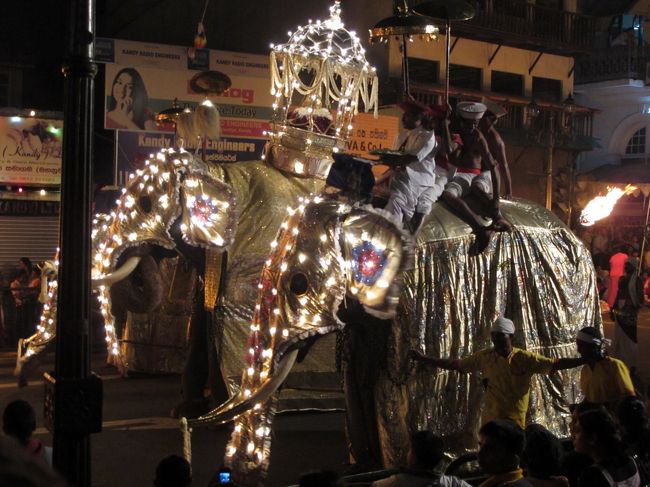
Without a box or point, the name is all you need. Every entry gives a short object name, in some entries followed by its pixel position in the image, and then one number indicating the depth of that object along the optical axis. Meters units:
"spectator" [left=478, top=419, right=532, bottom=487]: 4.06
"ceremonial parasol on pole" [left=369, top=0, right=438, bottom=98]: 8.77
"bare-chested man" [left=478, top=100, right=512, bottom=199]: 8.14
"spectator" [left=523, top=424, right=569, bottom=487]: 4.20
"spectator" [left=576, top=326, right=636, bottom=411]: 6.12
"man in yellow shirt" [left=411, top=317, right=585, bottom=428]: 6.32
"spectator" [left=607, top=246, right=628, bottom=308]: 15.59
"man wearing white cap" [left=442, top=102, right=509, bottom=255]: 7.43
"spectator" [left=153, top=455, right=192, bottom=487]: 3.78
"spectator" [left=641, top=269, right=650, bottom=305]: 20.02
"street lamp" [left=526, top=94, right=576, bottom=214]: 25.66
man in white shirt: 6.98
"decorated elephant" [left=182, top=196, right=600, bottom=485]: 6.08
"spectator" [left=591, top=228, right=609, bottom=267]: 26.33
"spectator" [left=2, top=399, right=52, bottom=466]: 4.24
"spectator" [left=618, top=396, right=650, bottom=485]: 4.87
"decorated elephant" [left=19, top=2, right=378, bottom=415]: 8.34
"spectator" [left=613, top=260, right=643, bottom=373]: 12.93
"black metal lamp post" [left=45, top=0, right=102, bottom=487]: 4.33
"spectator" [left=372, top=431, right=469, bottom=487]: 4.23
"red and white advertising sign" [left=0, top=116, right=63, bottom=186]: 17.50
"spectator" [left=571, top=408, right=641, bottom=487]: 4.14
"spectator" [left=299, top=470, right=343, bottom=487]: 3.46
